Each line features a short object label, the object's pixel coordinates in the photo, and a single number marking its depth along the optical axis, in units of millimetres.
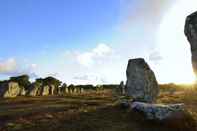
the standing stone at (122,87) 30856
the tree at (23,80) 42747
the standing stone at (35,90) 31802
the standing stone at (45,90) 33988
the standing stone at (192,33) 4198
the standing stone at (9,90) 27695
